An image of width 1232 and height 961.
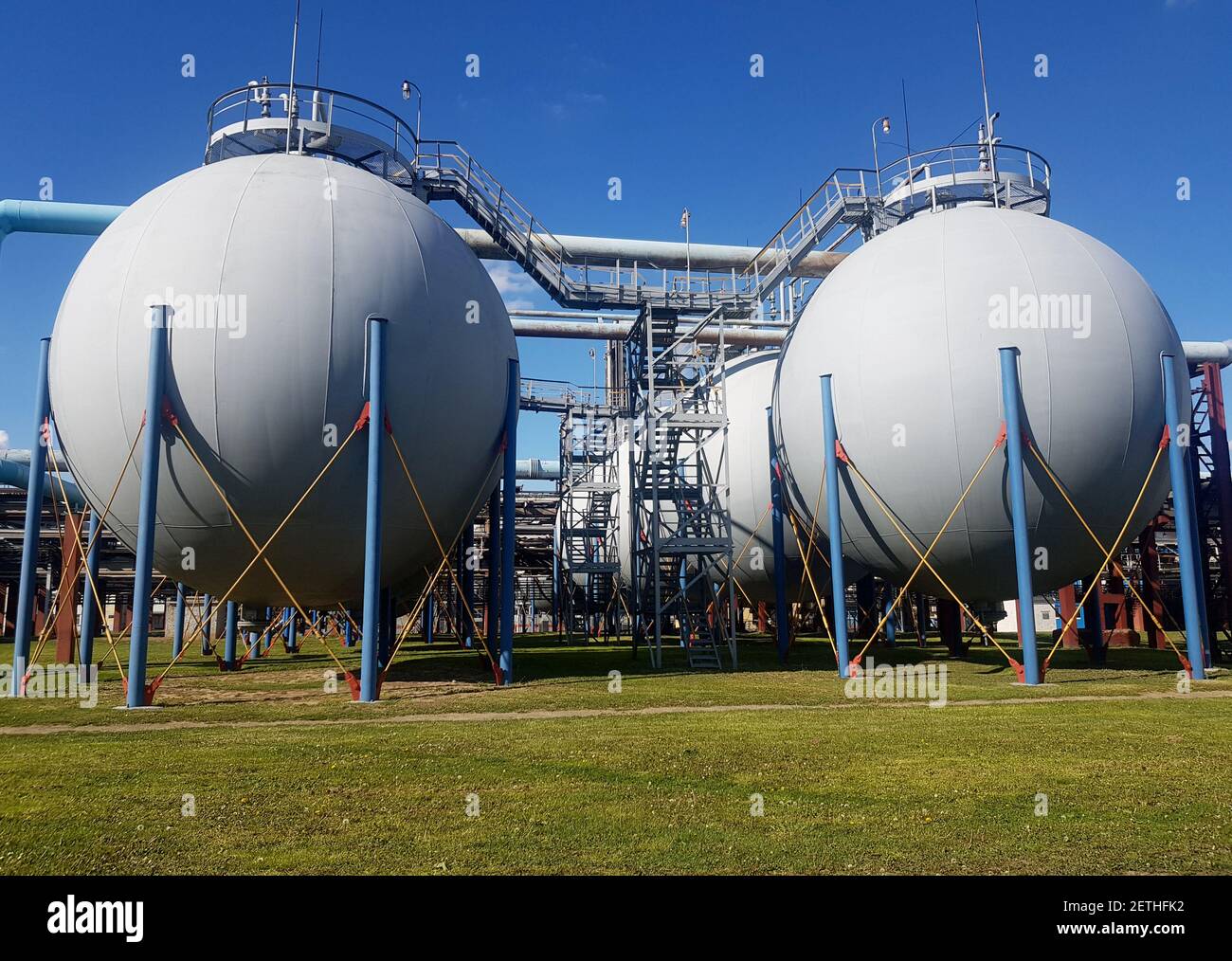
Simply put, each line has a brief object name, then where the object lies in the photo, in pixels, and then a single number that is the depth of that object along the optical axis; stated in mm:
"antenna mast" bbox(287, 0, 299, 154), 16812
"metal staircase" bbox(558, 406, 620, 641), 34000
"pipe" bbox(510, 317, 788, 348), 38281
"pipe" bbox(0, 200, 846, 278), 31188
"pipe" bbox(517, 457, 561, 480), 55750
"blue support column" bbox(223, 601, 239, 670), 20984
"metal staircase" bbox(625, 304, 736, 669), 20031
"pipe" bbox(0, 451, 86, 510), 31406
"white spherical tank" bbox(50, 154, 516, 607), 12633
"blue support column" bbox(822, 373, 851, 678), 16469
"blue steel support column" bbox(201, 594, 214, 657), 26336
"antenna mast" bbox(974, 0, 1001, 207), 19547
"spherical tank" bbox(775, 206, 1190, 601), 14633
